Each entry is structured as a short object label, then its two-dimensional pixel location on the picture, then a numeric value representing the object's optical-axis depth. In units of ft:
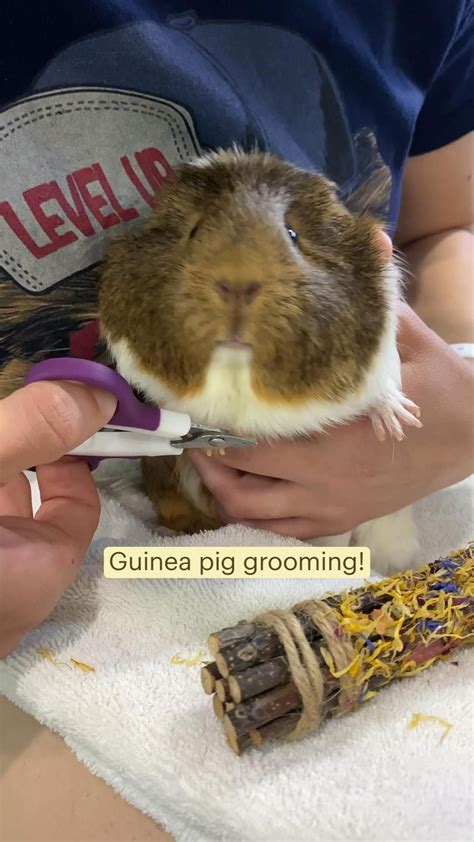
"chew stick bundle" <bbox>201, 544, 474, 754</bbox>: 0.74
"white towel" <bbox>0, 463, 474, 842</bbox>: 0.73
